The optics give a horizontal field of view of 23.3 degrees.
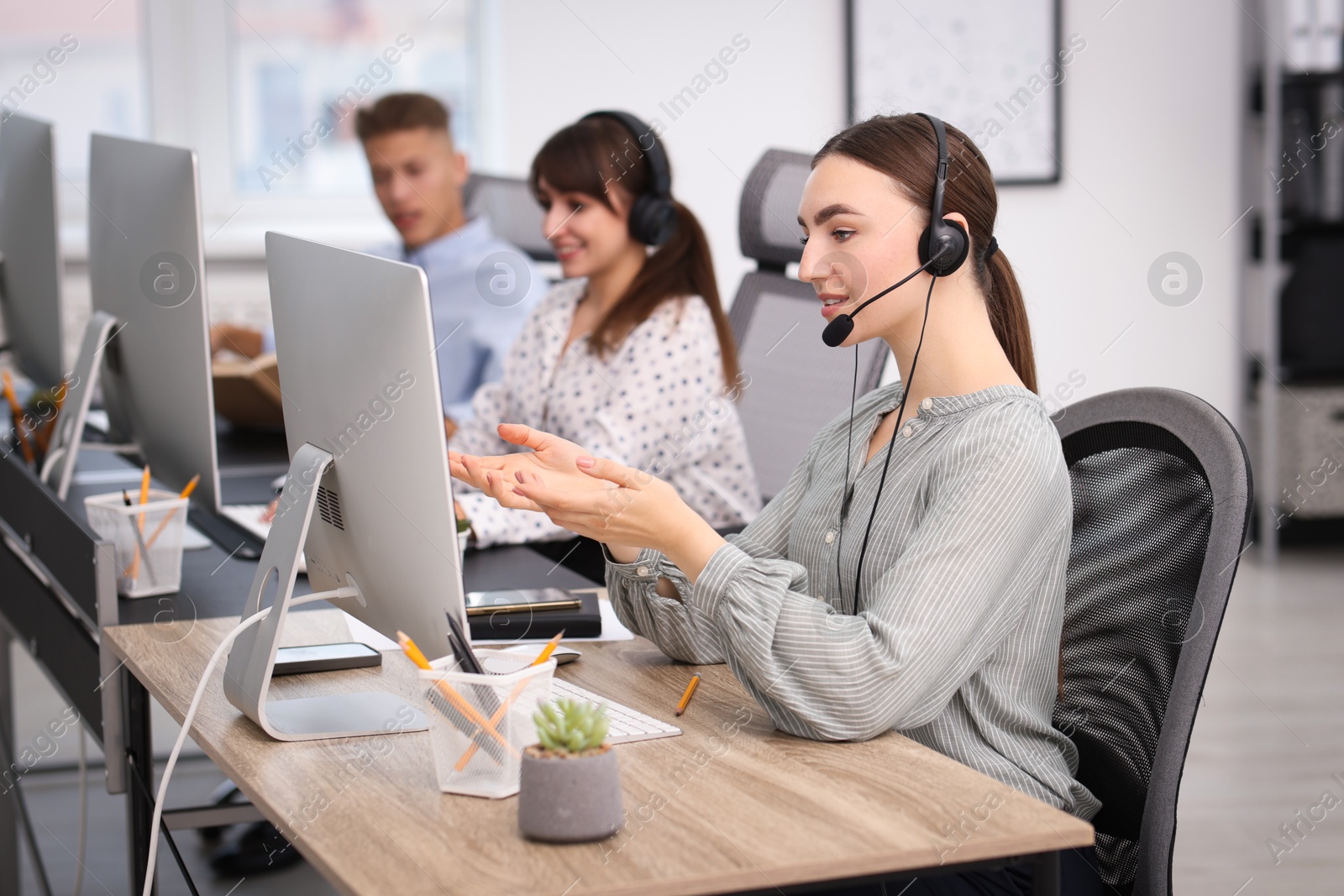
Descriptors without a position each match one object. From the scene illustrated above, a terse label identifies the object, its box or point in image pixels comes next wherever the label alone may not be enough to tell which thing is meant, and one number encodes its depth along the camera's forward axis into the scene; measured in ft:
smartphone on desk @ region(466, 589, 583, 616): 11.54
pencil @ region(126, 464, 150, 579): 11.93
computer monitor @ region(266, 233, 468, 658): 10.01
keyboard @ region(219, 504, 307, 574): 13.06
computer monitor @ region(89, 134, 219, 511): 11.92
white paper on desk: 11.54
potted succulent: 9.64
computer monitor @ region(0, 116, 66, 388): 14.13
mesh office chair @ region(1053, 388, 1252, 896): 10.56
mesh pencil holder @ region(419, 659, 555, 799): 9.94
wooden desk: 9.53
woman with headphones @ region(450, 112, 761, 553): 14.14
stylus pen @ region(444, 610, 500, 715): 9.95
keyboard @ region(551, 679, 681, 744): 10.43
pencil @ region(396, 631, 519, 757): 9.94
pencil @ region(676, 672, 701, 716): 10.69
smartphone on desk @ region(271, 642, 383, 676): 11.18
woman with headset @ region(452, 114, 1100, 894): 10.35
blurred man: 18.55
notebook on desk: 11.49
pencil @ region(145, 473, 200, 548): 11.96
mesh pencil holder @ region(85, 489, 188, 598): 11.94
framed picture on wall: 27.56
